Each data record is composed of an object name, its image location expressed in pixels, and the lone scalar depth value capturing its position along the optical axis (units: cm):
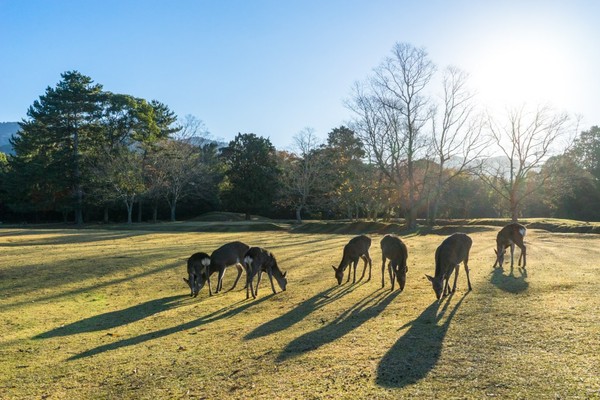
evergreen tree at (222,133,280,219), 6544
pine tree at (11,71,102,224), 5875
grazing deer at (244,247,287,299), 1297
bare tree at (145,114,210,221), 5903
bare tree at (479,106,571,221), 4656
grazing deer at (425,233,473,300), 1055
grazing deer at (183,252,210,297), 1319
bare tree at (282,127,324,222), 5631
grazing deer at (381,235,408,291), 1198
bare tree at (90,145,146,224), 5512
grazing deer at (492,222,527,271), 1498
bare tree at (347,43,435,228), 4306
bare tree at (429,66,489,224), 4291
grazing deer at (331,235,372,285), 1406
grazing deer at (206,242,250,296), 1373
